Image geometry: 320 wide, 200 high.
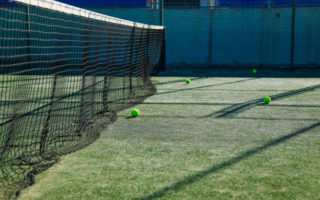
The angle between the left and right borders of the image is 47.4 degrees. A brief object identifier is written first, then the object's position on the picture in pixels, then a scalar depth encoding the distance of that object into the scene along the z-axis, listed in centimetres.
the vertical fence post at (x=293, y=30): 1145
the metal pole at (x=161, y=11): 1120
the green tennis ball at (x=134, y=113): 500
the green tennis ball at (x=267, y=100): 607
